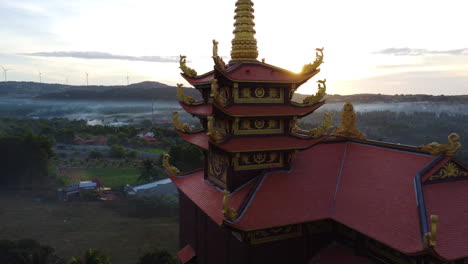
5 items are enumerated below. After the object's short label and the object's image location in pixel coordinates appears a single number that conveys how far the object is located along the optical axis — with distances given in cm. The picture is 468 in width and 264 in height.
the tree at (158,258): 2296
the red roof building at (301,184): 1098
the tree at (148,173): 5494
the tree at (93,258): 1979
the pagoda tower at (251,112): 1362
